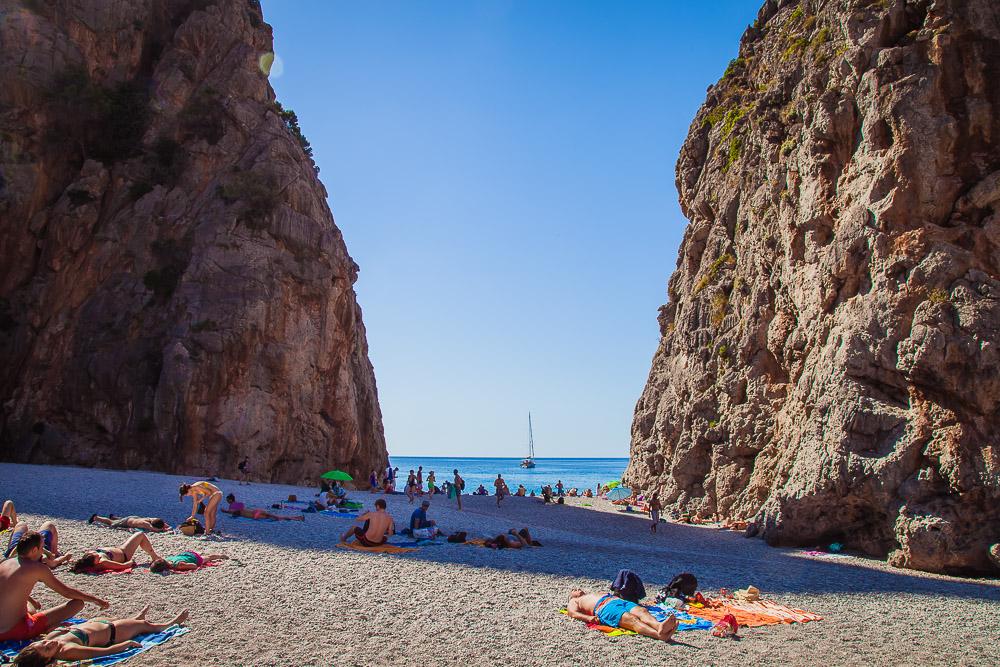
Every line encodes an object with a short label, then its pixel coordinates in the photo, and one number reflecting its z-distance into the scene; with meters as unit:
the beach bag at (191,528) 14.54
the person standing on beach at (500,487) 35.28
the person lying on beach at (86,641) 6.39
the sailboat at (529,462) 159.40
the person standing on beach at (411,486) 32.71
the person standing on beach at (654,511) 23.84
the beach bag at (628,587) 9.98
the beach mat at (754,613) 9.96
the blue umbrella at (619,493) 37.00
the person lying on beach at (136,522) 14.47
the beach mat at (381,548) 14.87
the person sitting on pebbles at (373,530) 15.21
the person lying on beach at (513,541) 16.80
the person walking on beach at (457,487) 29.72
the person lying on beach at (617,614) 8.75
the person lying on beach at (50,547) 10.69
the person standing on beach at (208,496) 14.89
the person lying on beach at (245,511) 18.55
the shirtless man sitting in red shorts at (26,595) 7.13
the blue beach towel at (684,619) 9.52
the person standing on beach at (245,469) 32.32
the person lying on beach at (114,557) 10.55
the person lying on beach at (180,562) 10.95
